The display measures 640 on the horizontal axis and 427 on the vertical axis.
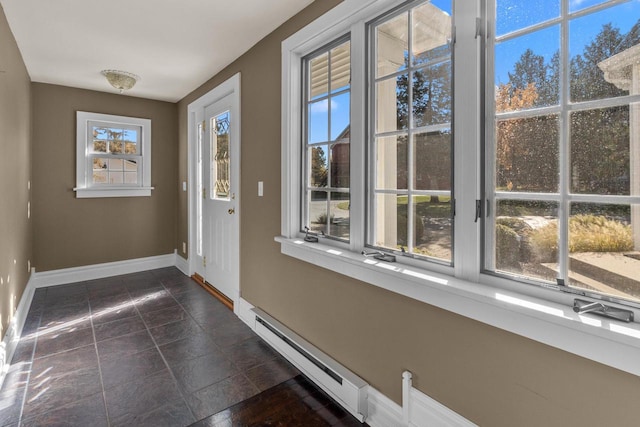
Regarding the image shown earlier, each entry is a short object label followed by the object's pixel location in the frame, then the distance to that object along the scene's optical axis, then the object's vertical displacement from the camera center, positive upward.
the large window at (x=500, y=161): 1.03 +0.17
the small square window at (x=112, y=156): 4.13 +0.62
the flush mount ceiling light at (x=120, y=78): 3.45 +1.31
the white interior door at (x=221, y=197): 3.20 +0.08
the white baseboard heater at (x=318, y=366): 1.77 -0.98
